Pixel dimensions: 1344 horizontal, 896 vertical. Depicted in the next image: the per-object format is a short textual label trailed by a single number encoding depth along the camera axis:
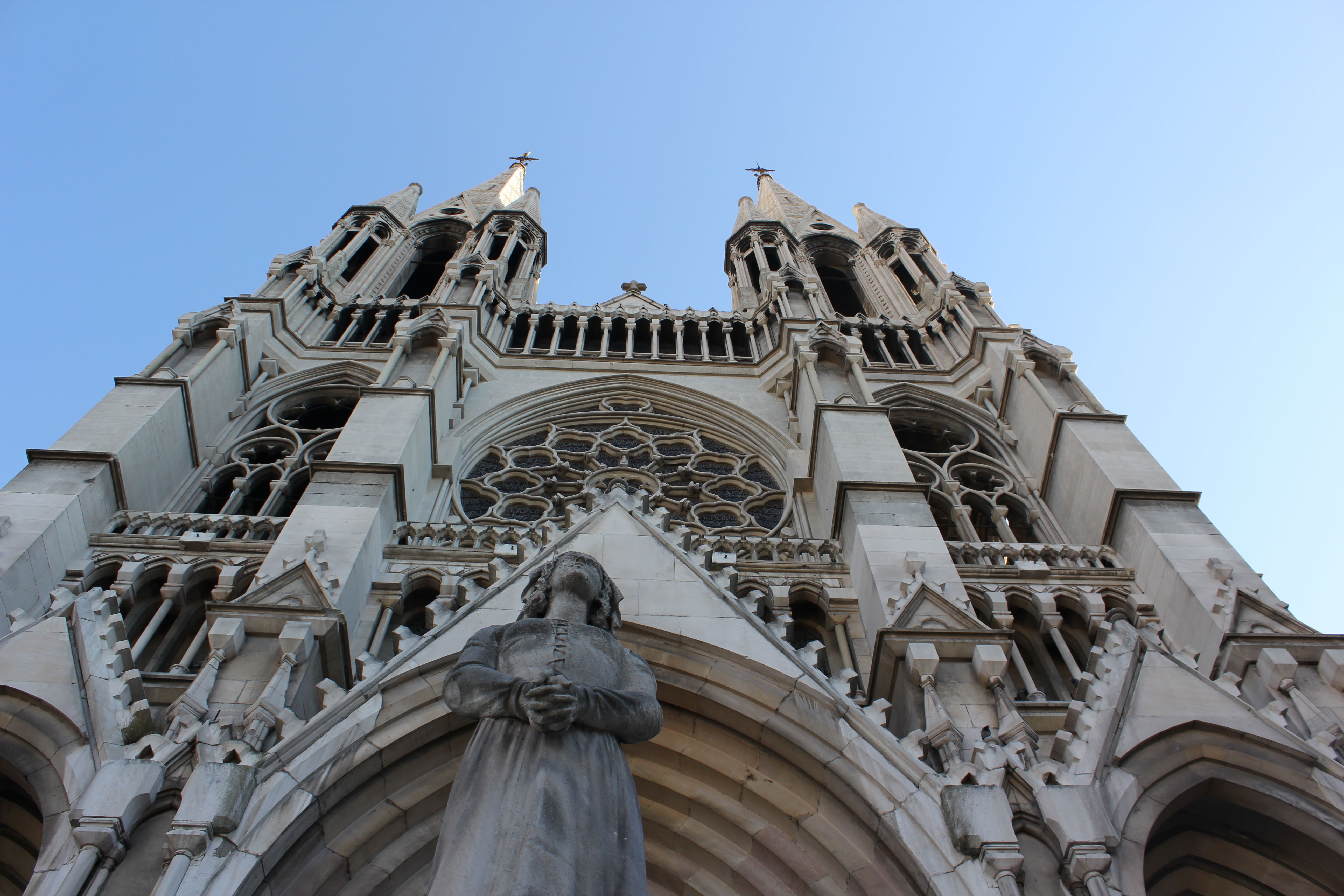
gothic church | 6.70
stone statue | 4.45
